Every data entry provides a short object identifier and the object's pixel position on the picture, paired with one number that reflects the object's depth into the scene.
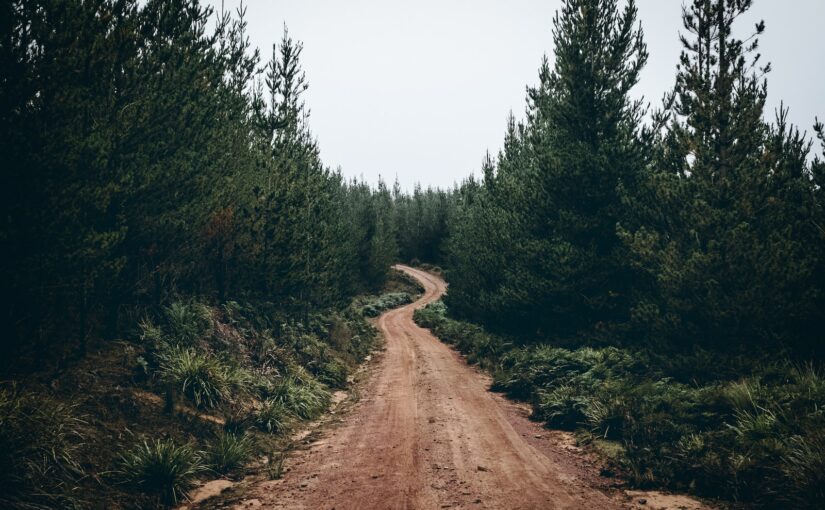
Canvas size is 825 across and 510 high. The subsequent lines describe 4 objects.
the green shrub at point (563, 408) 10.15
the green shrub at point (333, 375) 14.45
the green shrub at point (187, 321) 10.52
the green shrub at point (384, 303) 38.75
